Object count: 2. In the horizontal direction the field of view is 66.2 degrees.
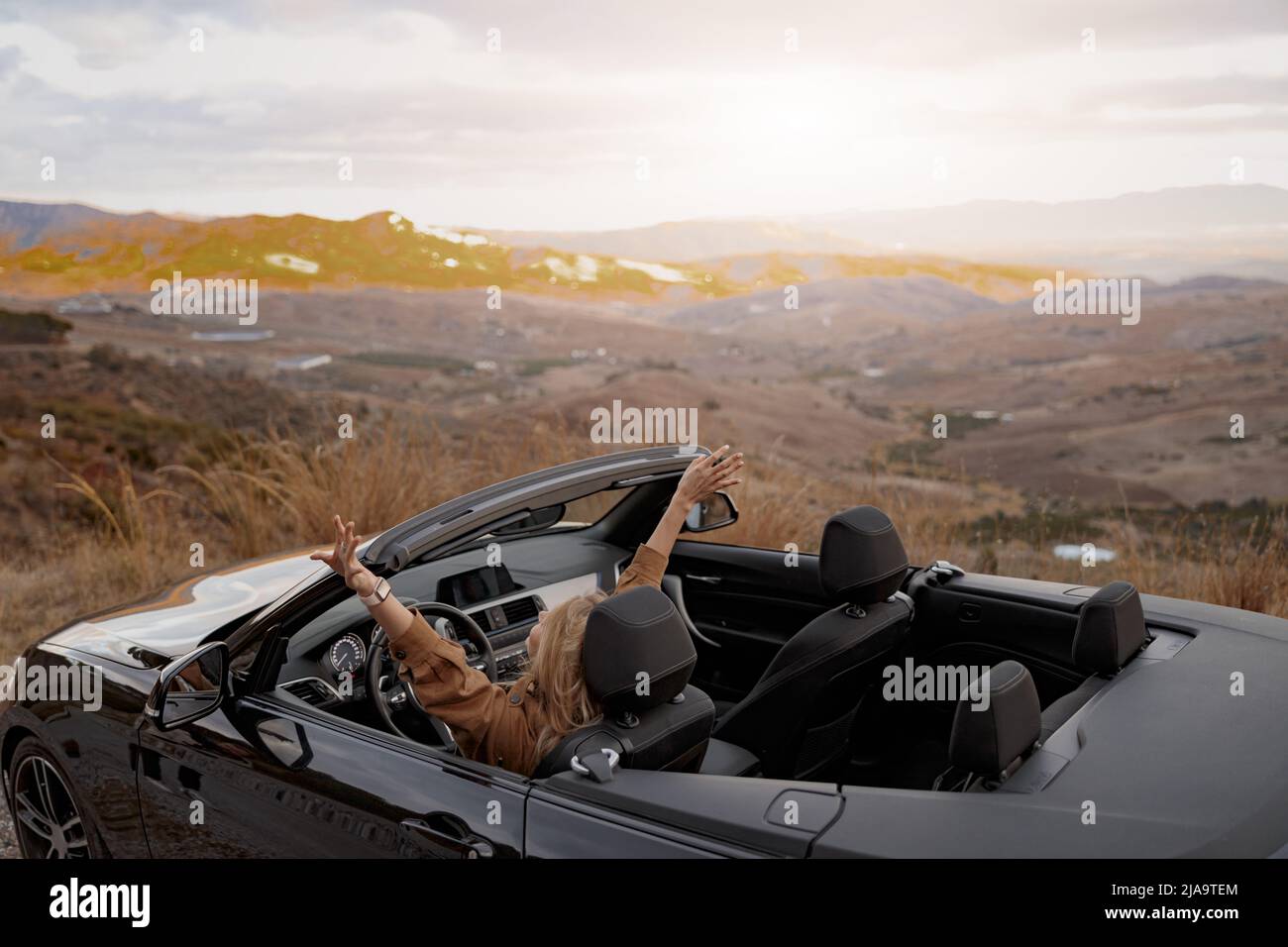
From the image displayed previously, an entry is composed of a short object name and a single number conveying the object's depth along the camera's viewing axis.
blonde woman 2.31
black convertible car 1.88
